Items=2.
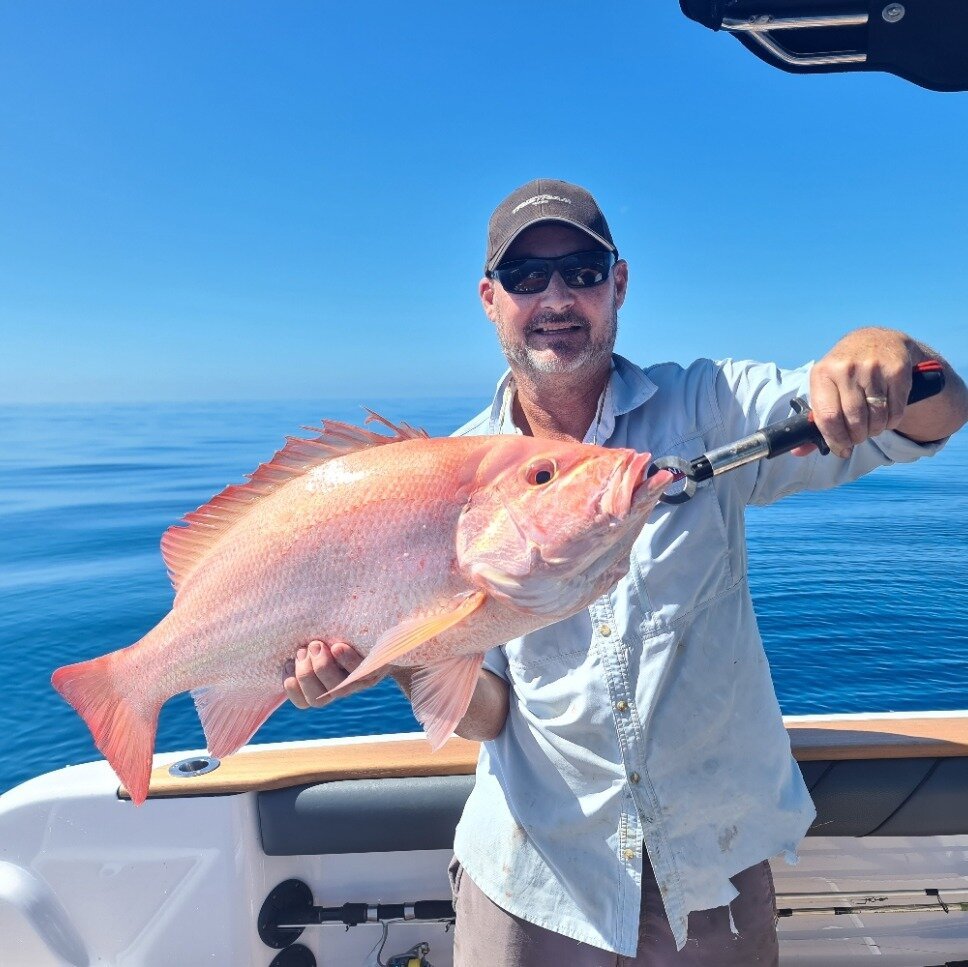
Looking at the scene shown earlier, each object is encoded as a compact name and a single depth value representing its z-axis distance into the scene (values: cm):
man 79
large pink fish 61
